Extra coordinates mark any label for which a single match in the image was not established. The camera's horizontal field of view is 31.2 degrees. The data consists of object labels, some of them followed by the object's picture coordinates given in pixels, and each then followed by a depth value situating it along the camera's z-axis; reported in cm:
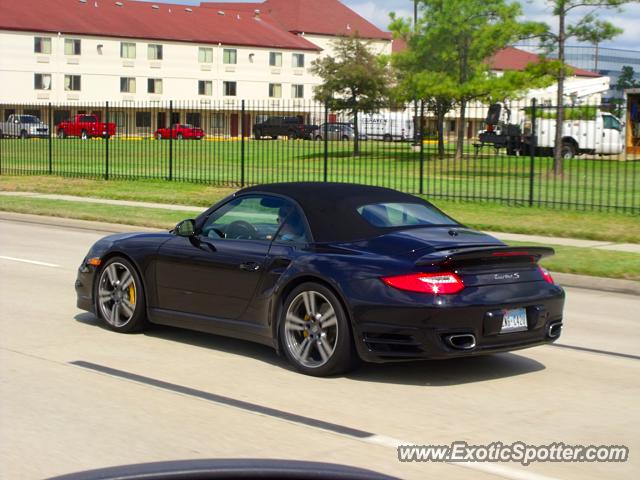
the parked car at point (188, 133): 3771
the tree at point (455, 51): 4078
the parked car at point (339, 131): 2869
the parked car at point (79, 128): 5199
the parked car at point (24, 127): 5572
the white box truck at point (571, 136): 4121
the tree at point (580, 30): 3128
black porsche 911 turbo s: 785
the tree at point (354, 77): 5475
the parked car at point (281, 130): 3400
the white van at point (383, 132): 2623
